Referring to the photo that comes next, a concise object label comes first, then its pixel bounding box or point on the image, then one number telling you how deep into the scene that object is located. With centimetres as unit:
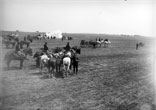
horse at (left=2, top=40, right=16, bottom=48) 2829
